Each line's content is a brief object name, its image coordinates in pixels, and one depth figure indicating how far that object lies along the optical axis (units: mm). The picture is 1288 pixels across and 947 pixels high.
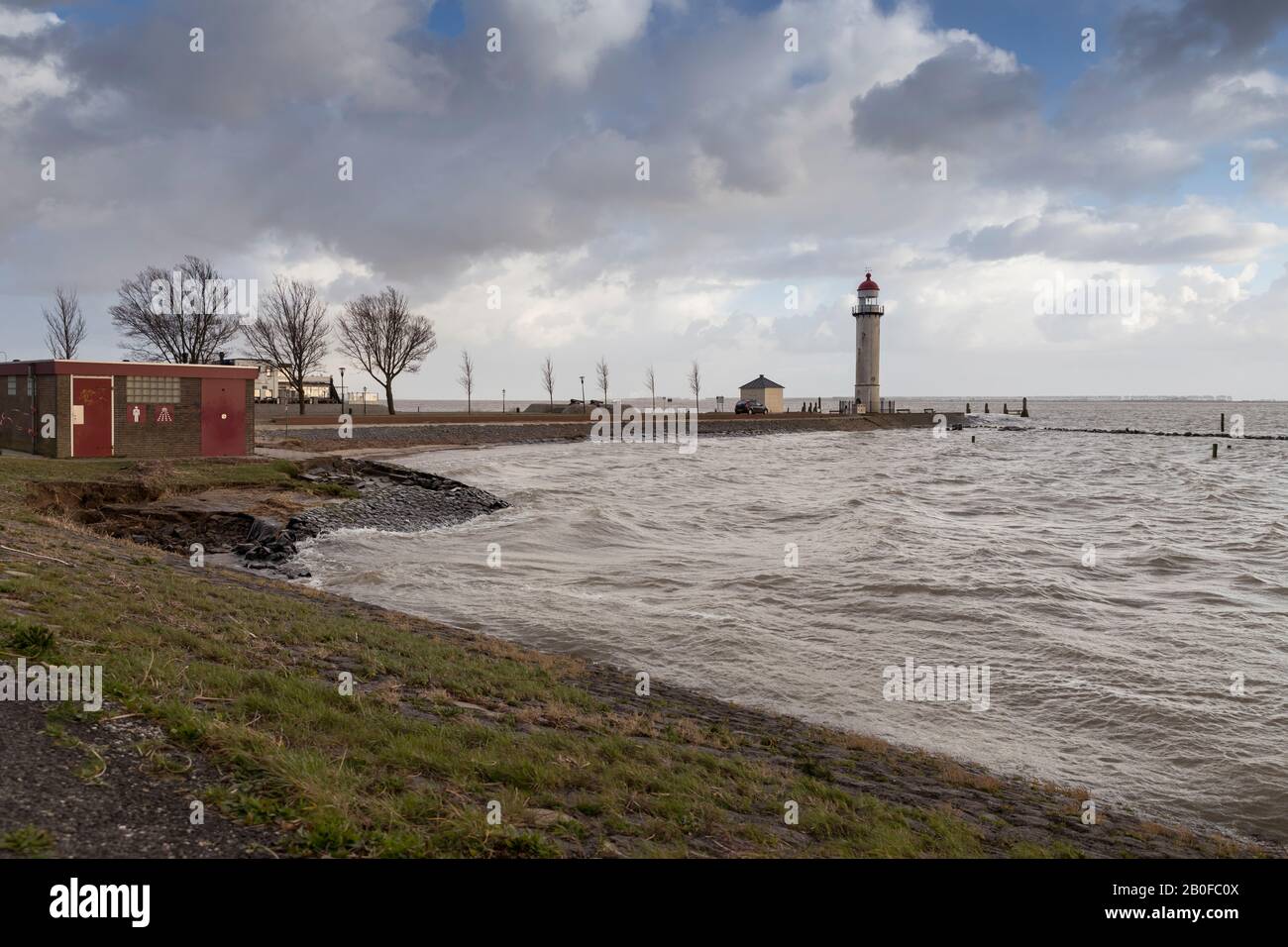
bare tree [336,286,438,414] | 84875
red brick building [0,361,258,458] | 31812
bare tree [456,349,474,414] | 117562
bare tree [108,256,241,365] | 70875
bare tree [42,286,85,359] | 75250
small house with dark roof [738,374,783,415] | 109844
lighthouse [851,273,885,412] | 90938
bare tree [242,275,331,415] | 81250
